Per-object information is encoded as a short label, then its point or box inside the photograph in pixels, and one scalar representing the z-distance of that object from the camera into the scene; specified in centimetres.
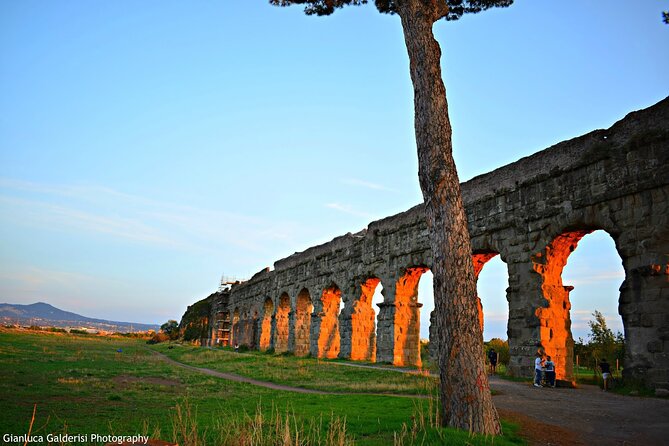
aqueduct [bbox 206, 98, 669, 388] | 1093
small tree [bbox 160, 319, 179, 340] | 8804
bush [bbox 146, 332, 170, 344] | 6039
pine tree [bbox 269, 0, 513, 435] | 658
